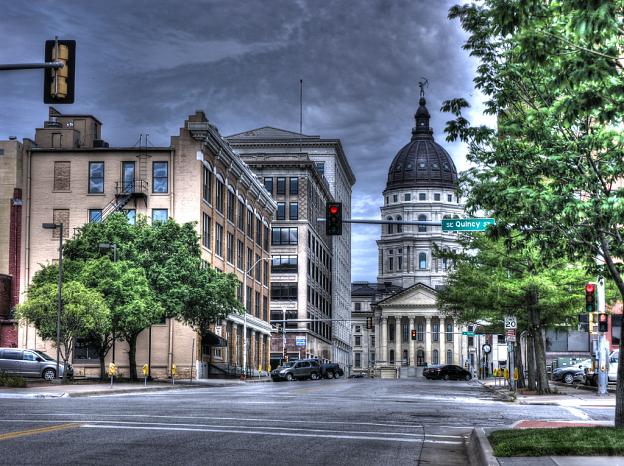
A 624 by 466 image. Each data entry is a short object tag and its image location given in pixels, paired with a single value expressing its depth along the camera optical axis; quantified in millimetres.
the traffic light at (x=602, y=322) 40156
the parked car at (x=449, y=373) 107062
